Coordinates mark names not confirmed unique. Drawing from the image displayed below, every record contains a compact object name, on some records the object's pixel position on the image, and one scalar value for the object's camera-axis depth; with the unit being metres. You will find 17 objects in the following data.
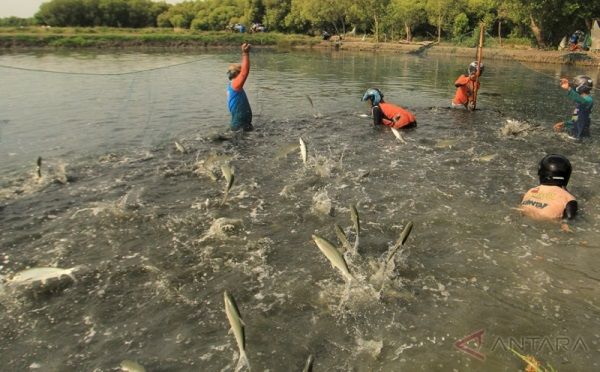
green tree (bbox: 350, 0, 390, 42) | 63.03
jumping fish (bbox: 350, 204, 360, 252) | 5.34
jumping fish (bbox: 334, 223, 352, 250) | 4.86
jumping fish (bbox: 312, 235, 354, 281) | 4.29
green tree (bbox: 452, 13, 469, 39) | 56.16
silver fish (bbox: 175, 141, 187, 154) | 11.18
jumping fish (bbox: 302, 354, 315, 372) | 3.03
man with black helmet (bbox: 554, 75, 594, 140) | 11.70
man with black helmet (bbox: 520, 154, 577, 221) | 6.99
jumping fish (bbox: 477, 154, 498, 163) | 10.32
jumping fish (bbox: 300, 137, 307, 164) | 8.34
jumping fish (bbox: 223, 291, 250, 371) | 3.43
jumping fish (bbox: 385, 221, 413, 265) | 4.68
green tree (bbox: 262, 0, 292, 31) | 84.25
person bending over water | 13.80
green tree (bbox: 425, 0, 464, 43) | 56.48
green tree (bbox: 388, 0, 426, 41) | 59.84
